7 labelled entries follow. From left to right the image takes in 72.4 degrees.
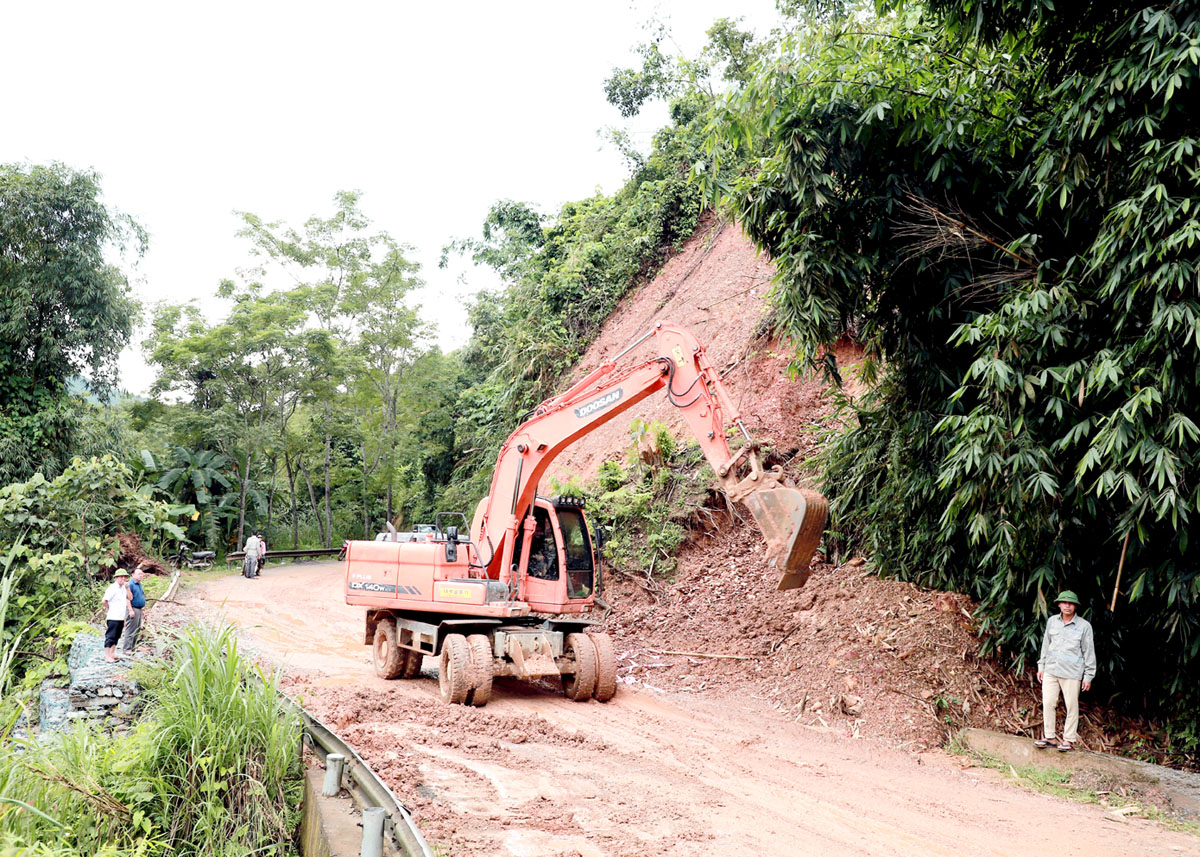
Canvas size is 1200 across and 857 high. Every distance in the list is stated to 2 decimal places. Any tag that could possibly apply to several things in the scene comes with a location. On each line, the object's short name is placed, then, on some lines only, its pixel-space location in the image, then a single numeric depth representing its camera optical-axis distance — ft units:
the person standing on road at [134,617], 32.71
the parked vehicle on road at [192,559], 75.82
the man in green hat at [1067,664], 23.11
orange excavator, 28.27
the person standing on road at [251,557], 71.35
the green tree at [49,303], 61.41
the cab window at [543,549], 31.58
